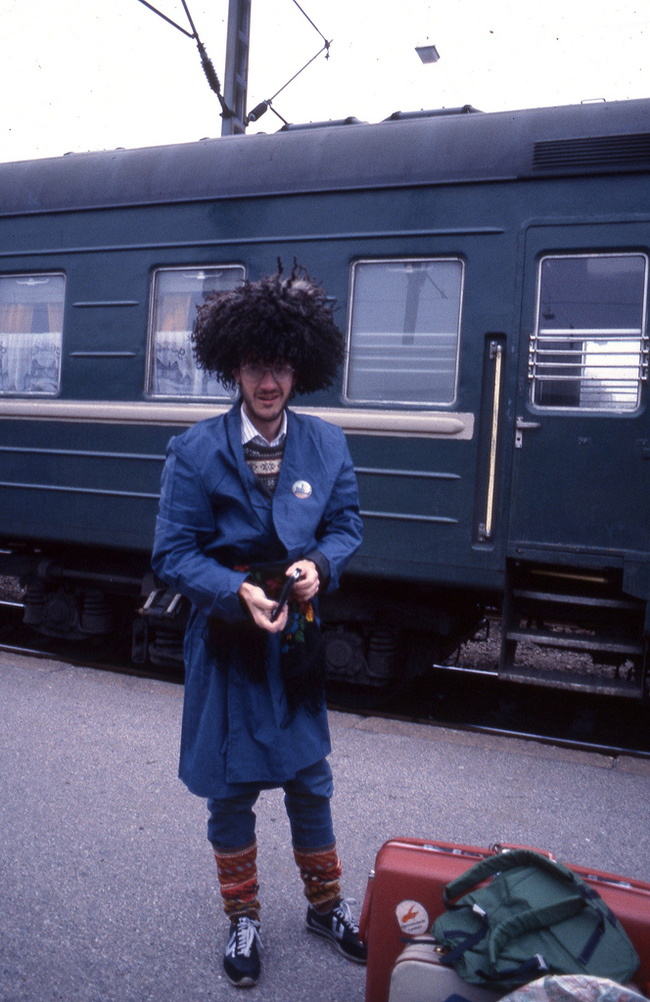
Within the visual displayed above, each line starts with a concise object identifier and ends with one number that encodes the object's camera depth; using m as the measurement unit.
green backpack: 1.86
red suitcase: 2.17
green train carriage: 4.76
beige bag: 1.94
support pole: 10.16
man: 2.43
